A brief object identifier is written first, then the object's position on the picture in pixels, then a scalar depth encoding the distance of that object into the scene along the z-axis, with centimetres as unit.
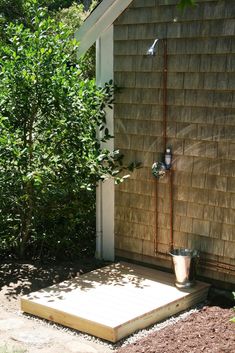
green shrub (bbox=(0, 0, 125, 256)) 555
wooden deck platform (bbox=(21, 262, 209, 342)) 451
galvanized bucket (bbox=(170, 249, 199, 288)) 521
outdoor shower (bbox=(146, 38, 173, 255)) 536
